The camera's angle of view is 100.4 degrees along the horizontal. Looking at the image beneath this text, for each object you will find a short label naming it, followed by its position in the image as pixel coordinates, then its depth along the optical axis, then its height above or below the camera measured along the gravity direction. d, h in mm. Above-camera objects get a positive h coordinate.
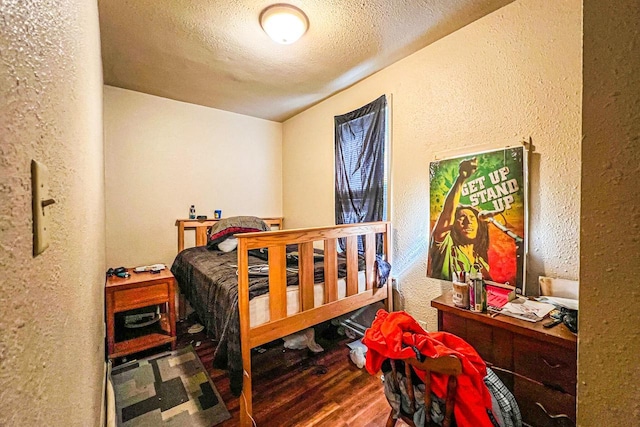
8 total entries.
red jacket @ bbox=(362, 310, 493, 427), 966 -597
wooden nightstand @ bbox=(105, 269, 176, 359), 2098 -789
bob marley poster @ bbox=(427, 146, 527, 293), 1663 -60
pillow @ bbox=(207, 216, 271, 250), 2973 -218
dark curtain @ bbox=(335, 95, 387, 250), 2506 +446
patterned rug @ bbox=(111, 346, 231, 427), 1572 -1231
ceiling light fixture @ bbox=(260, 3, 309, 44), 1716 +1248
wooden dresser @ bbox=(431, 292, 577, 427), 1183 -754
